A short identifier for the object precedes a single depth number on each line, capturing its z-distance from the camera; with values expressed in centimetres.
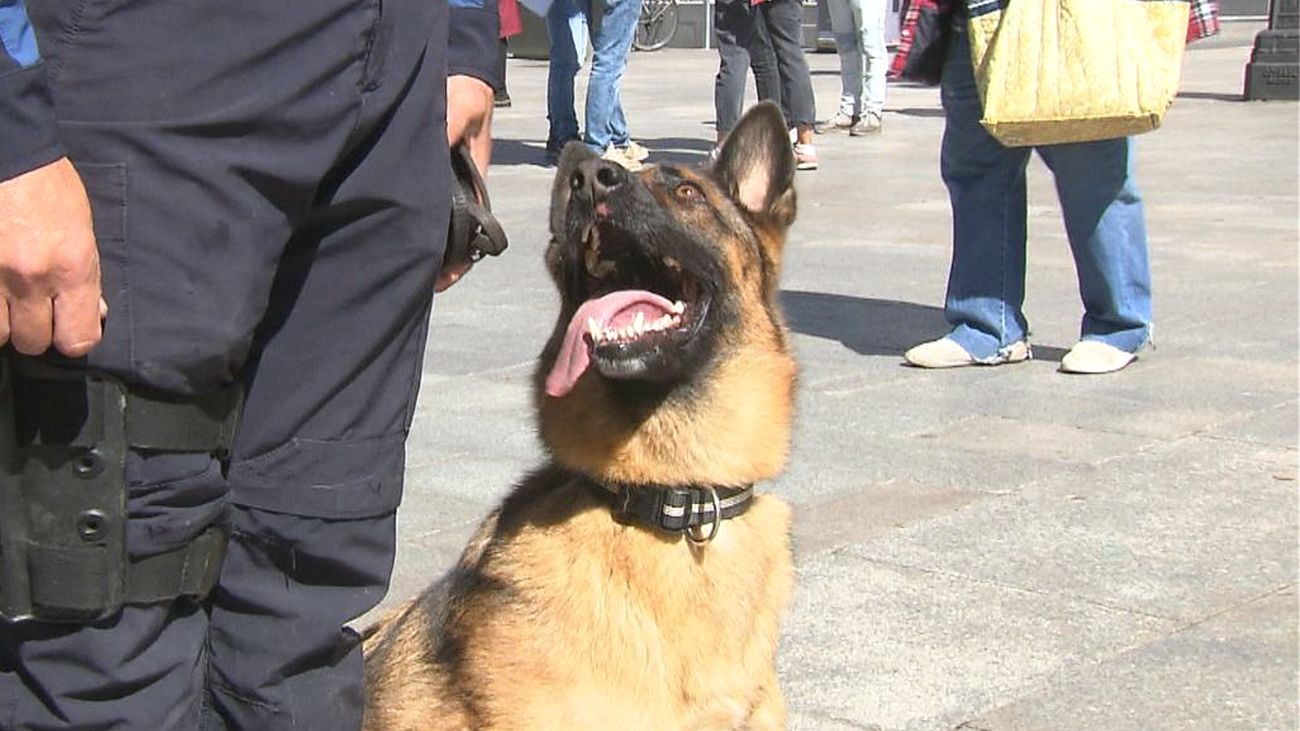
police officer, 201
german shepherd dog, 312
